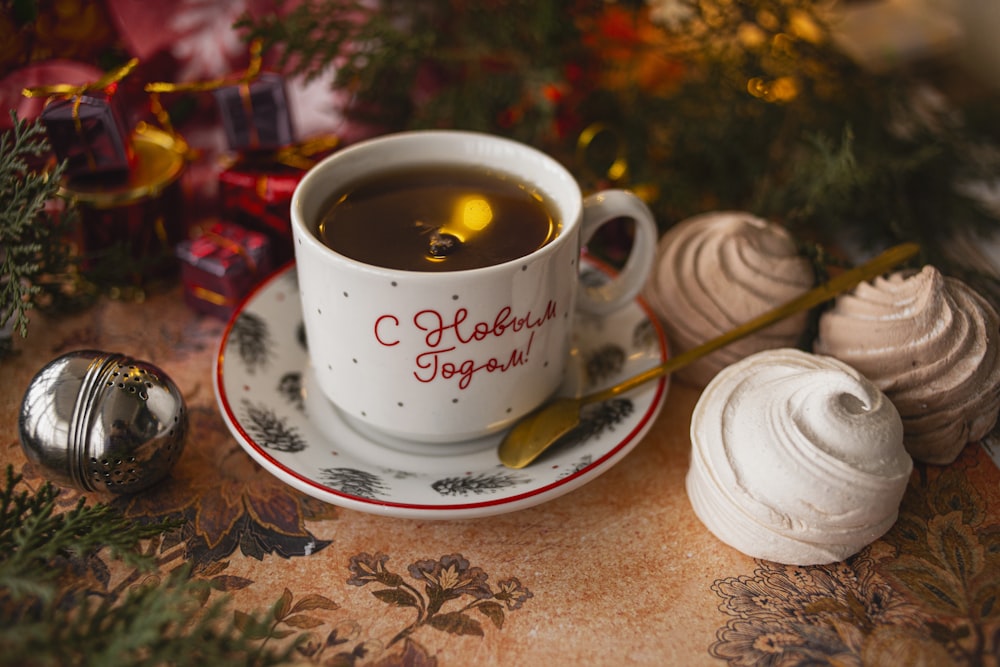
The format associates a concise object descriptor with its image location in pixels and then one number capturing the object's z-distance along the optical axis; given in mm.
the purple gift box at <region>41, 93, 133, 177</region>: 340
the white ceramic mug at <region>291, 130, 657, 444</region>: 285
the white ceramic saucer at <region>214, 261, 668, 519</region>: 294
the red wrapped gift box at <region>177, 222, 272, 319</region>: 369
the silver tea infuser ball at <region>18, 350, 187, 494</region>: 287
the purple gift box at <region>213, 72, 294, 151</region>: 379
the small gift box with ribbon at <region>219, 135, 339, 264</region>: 381
